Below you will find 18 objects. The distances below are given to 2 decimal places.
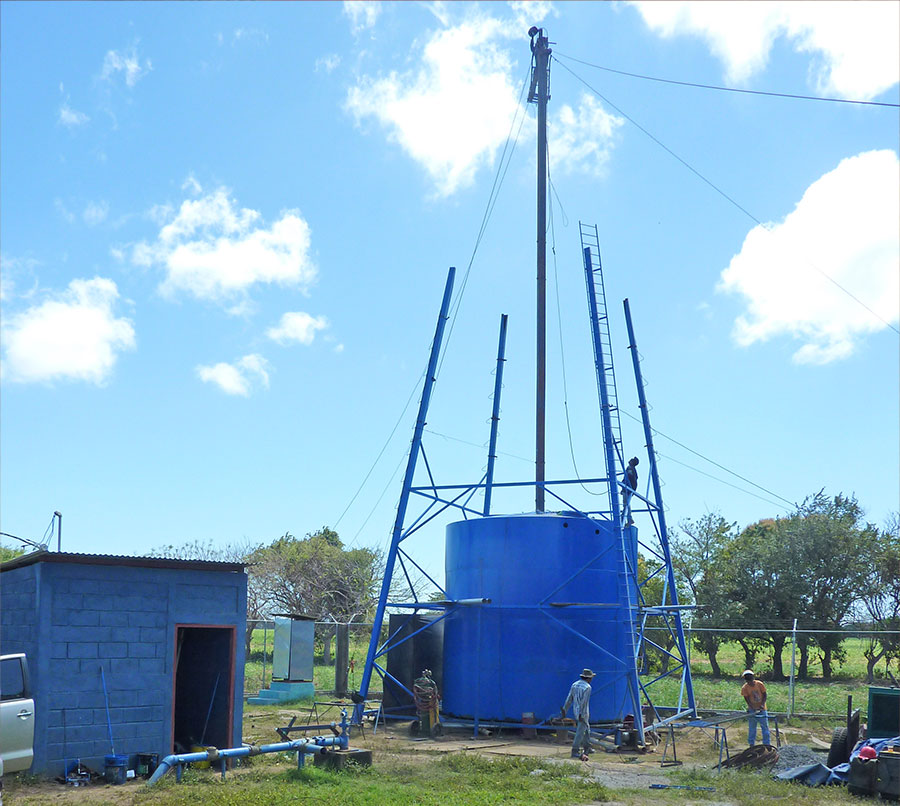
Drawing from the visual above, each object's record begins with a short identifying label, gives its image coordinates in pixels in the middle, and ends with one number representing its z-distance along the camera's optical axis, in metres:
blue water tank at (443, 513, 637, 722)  22.14
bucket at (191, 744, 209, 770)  15.56
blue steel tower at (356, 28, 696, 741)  22.11
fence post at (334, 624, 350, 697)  29.86
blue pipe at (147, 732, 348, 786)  14.39
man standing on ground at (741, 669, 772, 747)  18.73
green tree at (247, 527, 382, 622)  53.16
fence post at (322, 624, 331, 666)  45.82
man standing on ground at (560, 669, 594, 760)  18.66
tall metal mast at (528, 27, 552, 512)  24.86
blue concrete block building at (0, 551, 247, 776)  15.21
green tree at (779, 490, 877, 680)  36.19
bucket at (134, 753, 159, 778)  15.83
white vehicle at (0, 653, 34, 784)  14.32
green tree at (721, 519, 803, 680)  36.44
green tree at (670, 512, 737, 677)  38.25
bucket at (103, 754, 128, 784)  15.21
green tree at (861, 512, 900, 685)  35.88
